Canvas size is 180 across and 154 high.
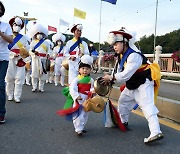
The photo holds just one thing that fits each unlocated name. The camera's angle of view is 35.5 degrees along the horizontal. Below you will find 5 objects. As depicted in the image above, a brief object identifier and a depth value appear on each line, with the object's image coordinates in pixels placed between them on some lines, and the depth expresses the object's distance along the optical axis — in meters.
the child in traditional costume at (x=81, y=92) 4.36
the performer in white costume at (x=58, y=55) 11.69
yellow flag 15.84
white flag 20.86
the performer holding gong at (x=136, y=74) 4.04
